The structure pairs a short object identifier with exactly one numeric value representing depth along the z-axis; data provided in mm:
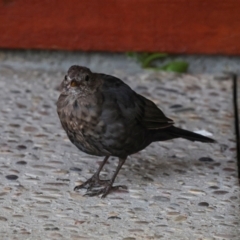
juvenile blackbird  7582
